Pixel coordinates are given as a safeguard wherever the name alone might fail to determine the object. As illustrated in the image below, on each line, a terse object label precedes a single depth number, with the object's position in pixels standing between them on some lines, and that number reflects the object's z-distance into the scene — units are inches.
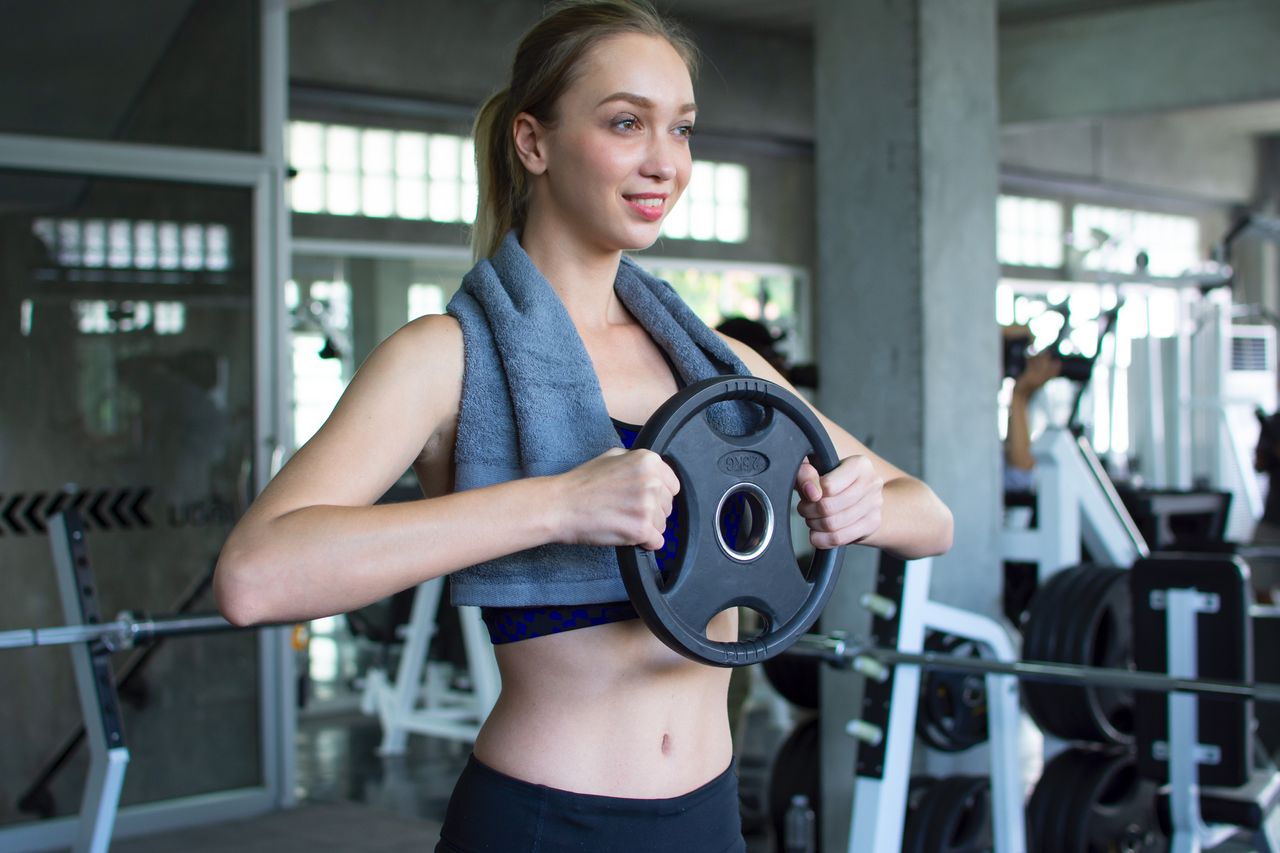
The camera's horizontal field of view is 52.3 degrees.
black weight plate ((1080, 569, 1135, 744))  127.7
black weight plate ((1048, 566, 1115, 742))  125.1
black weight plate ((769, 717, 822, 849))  141.7
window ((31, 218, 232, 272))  161.2
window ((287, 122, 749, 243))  300.7
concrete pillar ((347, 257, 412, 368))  307.9
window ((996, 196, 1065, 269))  454.6
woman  42.0
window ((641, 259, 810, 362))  383.9
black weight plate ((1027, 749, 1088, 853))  124.0
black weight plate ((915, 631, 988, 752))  123.8
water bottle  112.0
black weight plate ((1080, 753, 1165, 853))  125.3
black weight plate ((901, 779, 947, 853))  118.1
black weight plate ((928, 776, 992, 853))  118.6
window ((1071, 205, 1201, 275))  472.7
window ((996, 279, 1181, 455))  417.4
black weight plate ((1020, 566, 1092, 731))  125.9
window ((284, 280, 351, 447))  292.0
